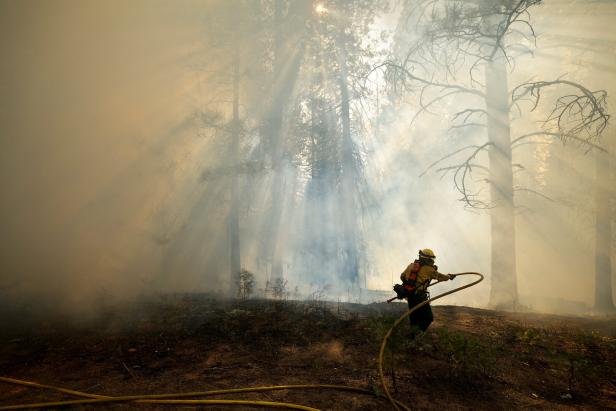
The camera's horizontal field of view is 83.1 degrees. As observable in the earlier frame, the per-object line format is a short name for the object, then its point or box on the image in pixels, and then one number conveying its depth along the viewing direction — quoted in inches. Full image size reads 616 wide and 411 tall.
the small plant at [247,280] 404.0
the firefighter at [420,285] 227.9
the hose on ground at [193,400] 155.2
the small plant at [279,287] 405.8
